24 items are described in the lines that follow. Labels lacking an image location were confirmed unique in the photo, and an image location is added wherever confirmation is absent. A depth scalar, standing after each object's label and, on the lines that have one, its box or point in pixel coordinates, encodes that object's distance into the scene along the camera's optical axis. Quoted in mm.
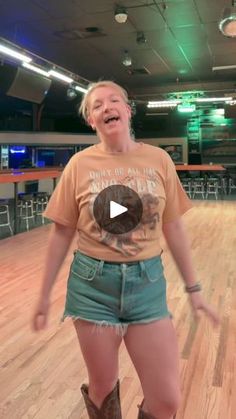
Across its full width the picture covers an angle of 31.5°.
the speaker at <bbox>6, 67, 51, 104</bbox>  8109
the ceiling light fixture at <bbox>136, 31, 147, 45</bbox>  7379
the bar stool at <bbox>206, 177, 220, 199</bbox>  13938
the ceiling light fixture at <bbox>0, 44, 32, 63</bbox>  7023
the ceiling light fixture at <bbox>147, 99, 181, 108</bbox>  13338
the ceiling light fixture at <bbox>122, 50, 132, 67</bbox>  8688
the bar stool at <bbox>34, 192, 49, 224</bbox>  9085
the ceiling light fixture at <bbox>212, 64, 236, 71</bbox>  10009
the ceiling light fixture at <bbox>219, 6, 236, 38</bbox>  5574
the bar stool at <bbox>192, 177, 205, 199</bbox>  13961
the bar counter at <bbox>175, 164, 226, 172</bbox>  12860
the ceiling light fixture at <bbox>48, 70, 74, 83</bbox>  8961
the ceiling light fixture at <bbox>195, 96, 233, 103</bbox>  12722
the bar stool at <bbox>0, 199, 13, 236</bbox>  7536
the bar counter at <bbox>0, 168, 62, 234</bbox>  6891
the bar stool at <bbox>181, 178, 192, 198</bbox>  14062
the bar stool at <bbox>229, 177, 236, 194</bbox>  15558
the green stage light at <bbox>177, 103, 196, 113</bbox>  13643
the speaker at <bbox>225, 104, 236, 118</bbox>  13094
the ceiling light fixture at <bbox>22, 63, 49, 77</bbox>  8023
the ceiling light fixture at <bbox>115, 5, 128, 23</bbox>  6078
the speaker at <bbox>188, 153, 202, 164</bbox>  17750
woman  1300
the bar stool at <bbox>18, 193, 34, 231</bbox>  8297
